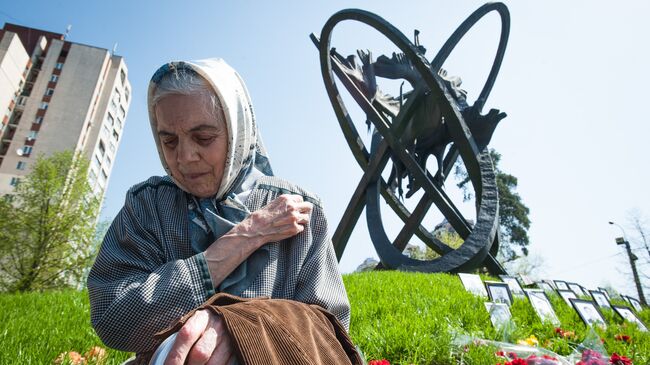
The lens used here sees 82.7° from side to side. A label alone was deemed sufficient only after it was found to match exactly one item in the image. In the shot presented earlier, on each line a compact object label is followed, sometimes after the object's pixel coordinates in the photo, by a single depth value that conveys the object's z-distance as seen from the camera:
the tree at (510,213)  28.48
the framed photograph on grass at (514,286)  4.48
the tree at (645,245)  19.28
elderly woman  1.02
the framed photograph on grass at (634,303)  5.50
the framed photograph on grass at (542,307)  3.42
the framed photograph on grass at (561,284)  6.02
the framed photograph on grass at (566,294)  3.92
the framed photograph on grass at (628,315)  3.67
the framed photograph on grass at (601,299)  4.55
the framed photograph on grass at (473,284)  4.41
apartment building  34.78
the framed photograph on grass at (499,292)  3.84
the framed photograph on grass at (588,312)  3.41
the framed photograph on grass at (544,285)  6.08
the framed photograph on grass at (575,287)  6.31
